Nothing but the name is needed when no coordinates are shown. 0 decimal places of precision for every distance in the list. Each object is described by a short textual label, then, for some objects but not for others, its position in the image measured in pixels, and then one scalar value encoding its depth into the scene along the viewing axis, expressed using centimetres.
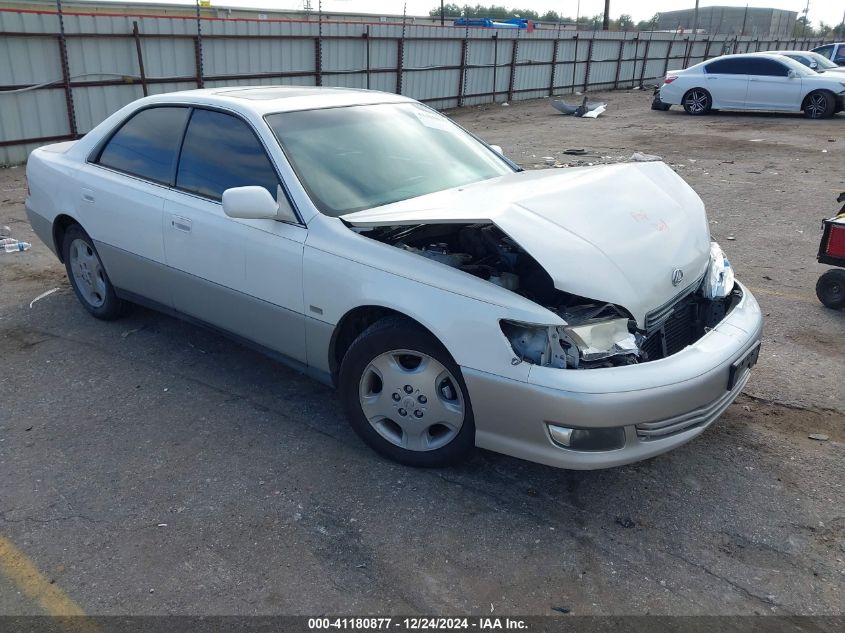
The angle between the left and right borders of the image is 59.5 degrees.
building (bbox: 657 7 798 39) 8600
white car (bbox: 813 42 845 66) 2708
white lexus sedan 308
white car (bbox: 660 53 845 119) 1841
